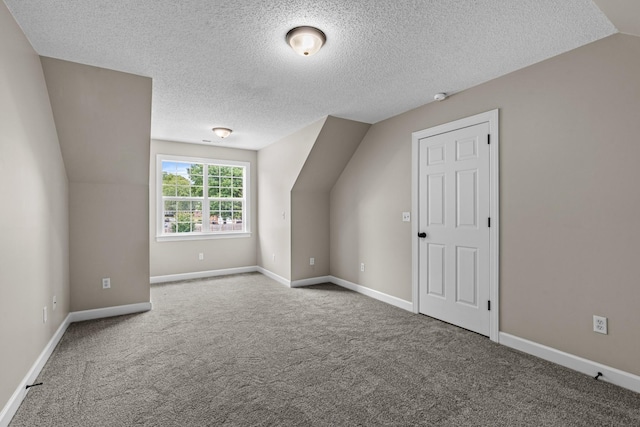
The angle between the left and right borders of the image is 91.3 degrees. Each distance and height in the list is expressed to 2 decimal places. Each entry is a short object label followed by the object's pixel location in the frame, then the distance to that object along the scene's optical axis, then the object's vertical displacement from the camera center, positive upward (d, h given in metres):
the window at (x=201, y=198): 5.49 +0.25
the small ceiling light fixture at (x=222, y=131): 4.57 +1.17
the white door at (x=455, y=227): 3.11 -0.18
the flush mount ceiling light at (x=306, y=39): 2.13 +1.20
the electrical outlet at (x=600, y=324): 2.30 -0.85
